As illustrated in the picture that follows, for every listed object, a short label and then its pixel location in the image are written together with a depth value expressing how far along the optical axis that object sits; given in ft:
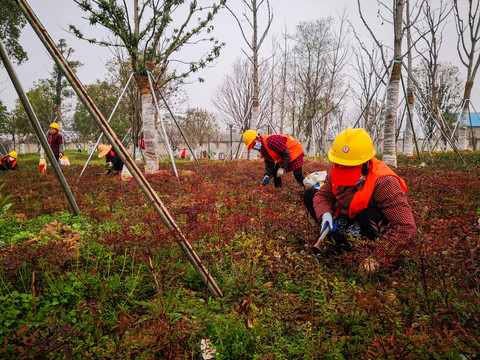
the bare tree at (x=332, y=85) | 72.13
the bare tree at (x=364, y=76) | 69.15
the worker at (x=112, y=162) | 26.05
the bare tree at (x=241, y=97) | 80.53
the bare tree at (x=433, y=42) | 42.65
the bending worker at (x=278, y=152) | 18.88
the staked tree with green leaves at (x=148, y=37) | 23.58
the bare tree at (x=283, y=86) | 75.51
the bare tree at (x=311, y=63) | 71.15
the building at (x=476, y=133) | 142.15
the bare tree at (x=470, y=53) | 39.76
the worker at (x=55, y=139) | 27.52
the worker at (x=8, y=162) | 31.71
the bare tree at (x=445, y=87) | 83.66
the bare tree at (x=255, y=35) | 45.69
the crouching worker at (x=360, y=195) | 7.81
